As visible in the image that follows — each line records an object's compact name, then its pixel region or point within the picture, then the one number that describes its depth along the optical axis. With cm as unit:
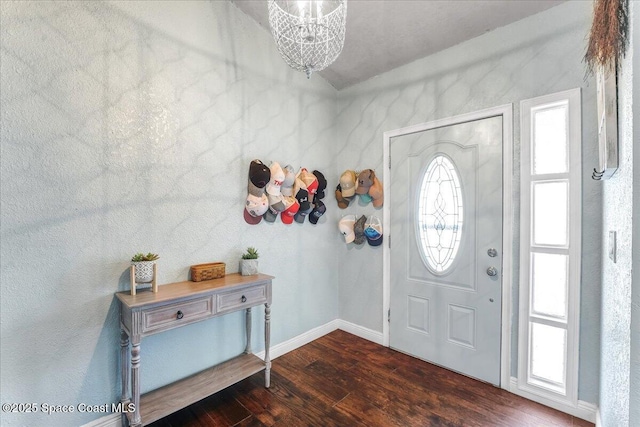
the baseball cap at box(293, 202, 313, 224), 271
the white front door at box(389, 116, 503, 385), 219
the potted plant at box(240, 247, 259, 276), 221
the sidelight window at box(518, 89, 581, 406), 184
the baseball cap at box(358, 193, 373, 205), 290
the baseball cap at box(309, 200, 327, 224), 288
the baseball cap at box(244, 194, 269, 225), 233
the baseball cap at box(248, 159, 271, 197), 231
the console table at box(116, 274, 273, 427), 156
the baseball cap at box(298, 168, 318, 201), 271
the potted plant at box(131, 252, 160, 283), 171
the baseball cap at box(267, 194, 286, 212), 245
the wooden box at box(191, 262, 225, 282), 199
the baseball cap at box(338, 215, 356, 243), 301
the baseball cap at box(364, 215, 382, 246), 281
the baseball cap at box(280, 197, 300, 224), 255
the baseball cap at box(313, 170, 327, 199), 290
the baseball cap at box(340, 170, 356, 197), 293
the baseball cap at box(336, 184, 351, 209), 303
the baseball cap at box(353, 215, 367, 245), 294
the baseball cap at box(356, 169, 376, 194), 283
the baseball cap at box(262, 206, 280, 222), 250
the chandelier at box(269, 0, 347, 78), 139
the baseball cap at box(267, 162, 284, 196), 241
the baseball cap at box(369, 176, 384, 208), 279
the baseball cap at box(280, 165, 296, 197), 252
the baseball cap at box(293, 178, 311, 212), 264
